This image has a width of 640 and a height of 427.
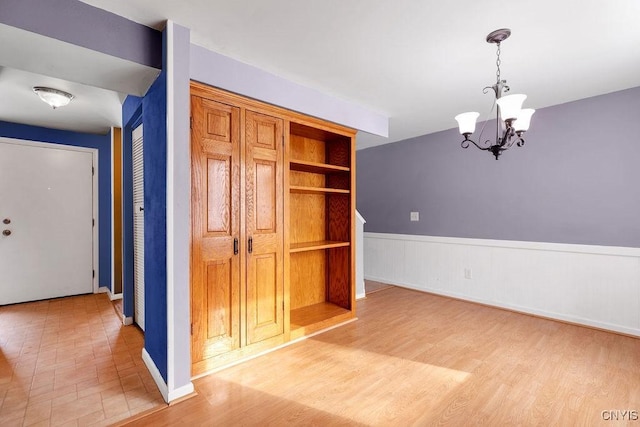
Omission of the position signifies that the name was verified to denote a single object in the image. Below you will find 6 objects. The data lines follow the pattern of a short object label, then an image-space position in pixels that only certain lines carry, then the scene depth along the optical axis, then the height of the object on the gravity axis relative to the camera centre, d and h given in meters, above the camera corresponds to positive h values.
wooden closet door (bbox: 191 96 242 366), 2.18 -0.08
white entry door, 3.72 -0.05
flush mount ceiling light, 2.66 +1.11
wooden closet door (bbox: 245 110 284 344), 2.48 -0.08
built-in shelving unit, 3.30 -0.13
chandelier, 1.89 +0.68
